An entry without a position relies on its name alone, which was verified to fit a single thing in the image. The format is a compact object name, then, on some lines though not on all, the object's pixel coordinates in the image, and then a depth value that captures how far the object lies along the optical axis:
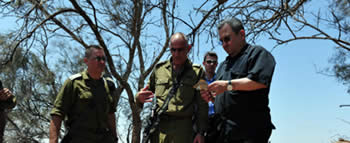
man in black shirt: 2.29
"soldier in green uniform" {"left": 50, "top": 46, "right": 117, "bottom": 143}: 3.21
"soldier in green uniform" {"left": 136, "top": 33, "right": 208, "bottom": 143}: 2.99
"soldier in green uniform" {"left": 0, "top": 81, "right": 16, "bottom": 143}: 4.48
